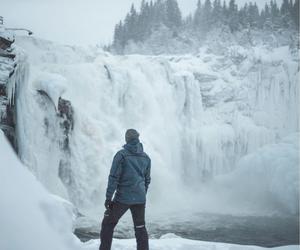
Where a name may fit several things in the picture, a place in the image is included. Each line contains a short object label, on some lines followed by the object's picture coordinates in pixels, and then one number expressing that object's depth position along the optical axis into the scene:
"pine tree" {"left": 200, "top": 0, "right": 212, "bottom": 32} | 58.19
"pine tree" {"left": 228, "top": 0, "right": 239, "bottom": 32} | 54.69
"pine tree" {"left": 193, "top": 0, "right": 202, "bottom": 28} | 60.70
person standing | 4.04
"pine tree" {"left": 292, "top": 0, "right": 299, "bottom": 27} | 55.20
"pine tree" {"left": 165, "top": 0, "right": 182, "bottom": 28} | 59.91
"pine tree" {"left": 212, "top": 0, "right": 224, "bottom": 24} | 56.84
